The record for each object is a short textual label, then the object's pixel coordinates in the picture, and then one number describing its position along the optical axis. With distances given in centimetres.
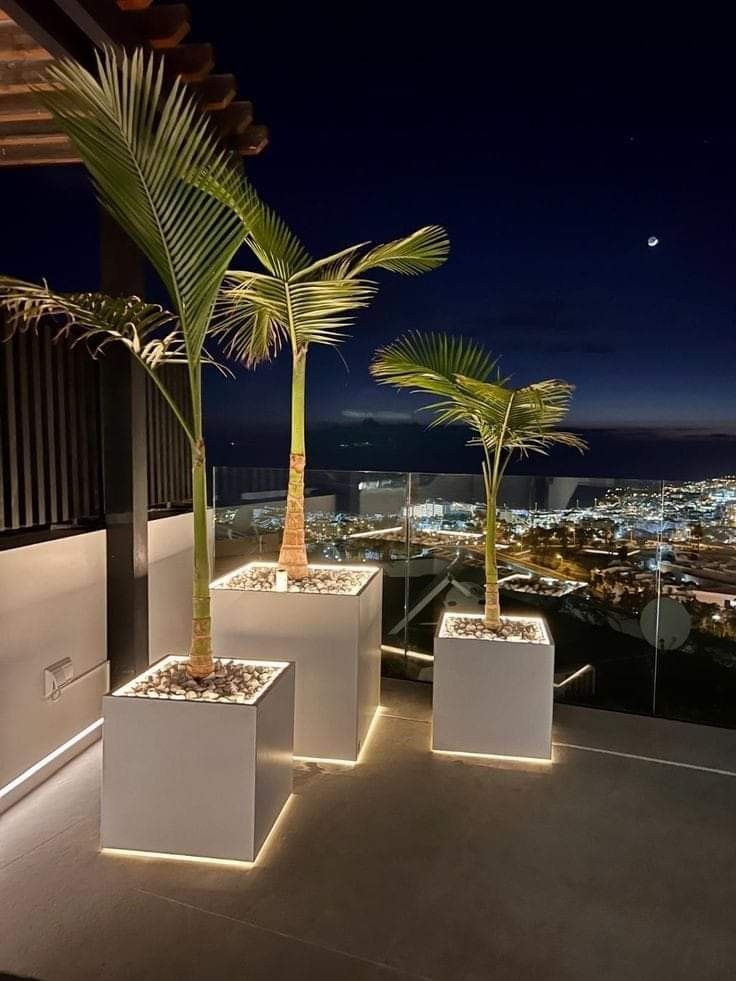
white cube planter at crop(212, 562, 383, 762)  272
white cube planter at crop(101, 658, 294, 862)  202
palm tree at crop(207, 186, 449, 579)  248
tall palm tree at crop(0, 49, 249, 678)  162
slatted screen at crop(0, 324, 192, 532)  248
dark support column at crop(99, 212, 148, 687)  288
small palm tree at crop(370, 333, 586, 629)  288
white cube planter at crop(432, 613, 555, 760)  280
